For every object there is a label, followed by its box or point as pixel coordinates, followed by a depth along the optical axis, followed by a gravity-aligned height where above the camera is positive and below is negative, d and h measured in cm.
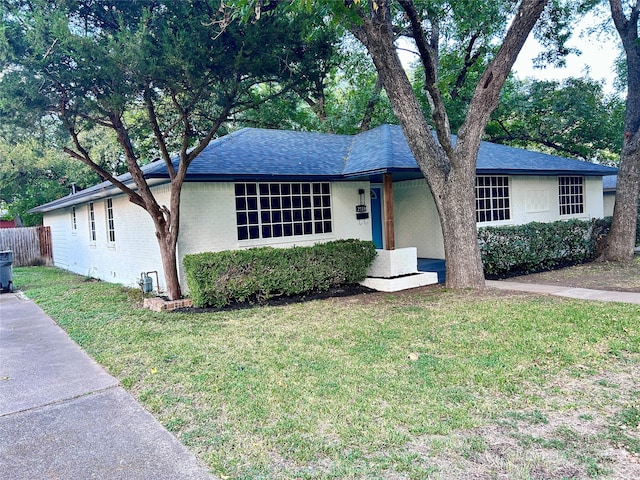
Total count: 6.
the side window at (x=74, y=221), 1745 +41
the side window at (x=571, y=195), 1554 +38
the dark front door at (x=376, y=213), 1323 +9
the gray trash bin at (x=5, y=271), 1283 -99
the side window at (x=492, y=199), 1337 +33
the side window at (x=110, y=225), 1348 +15
